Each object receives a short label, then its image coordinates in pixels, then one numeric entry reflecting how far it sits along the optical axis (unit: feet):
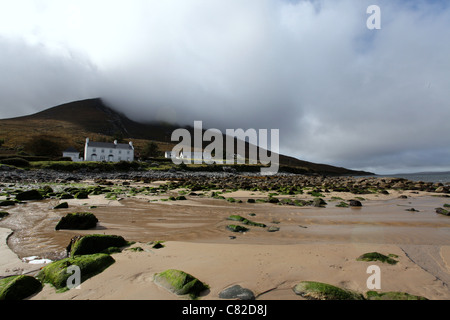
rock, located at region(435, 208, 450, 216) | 39.98
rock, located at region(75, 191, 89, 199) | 53.21
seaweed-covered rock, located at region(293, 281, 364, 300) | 12.05
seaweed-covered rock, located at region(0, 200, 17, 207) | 41.76
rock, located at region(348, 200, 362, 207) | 49.35
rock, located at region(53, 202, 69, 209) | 40.46
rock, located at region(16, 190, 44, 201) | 48.43
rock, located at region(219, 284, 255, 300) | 12.03
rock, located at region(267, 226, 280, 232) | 28.14
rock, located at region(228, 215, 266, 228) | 30.73
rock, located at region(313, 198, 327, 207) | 48.69
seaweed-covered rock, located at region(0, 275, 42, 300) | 12.03
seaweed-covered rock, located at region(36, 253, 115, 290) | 13.65
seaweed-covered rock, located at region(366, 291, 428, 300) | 12.01
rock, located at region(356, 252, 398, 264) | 17.52
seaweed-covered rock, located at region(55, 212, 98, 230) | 27.48
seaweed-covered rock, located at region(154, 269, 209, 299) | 12.38
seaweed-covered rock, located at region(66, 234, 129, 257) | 18.73
